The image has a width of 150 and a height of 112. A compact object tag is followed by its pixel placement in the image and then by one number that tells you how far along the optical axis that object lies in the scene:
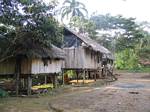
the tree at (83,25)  24.16
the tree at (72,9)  26.99
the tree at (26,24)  8.34
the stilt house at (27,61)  9.07
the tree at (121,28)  27.40
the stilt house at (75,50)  13.72
